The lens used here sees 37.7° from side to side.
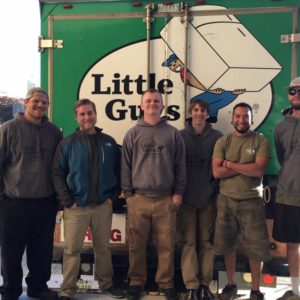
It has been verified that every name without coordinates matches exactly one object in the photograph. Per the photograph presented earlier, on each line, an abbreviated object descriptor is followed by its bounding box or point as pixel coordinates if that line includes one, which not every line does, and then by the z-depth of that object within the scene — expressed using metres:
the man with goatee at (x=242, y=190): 3.62
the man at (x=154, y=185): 3.75
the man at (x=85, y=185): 3.77
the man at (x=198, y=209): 3.85
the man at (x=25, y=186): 3.71
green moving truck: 3.73
